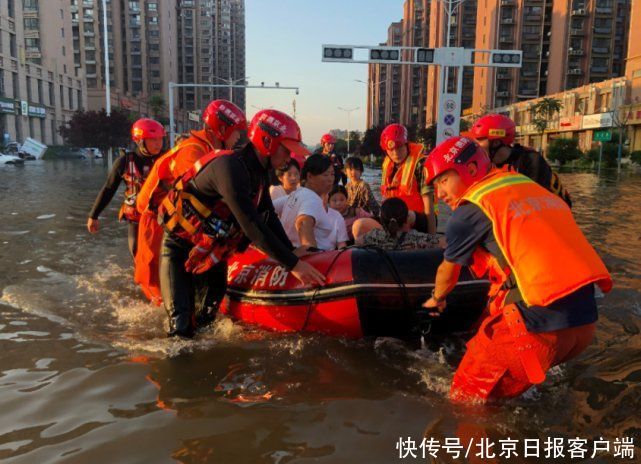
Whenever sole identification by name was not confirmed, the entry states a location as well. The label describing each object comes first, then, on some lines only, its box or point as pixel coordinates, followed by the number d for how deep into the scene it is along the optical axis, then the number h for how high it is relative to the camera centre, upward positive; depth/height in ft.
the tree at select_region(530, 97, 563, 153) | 178.19 +4.10
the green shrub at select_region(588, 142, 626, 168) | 118.01 -6.57
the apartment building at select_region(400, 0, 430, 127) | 331.57 +29.61
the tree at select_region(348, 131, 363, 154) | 206.07 -8.49
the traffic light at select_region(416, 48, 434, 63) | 58.80 +6.97
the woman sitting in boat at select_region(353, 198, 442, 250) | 14.61 -2.99
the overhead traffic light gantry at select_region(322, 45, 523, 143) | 52.49 +6.86
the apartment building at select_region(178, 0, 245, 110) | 418.92 +57.53
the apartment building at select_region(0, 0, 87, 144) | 161.38 +15.38
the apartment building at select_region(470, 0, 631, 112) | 222.69 +32.82
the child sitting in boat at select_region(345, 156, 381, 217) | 22.43 -2.80
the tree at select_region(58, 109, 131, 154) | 131.03 -2.22
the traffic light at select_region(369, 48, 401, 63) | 64.76 +7.71
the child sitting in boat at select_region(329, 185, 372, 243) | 19.65 -2.94
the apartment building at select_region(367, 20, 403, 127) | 386.52 +25.01
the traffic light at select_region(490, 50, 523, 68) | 61.00 +6.92
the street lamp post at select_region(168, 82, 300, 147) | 121.29 +7.11
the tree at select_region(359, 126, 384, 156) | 140.56 -4.94
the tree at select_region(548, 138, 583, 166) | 131.13 -6.50
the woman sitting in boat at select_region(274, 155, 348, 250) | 14.89 -2.53
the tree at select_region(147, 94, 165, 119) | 256.11 +6.84
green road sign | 110.34 -2.46
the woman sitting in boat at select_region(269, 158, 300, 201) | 18.39 -1.92
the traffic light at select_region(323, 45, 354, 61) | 65.82 +7.88
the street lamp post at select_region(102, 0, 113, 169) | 102.58 +6.64
